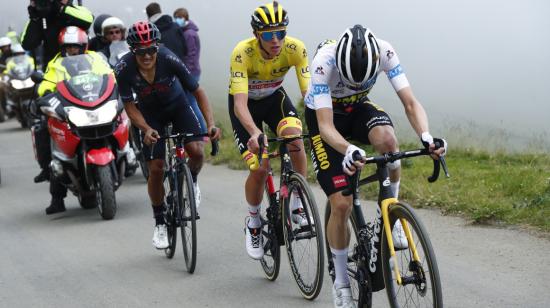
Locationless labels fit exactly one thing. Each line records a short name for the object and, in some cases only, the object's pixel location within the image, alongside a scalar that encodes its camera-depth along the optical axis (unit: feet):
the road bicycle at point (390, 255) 27.83
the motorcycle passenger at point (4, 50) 122.19
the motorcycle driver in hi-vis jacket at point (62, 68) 59.88
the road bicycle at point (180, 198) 42.96
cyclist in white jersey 30.93
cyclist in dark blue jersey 44.38
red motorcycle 57.00
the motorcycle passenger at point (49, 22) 67.89
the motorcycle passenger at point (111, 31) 73.87
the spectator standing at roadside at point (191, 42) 80.04
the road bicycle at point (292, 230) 36.58
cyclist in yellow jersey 39.66
